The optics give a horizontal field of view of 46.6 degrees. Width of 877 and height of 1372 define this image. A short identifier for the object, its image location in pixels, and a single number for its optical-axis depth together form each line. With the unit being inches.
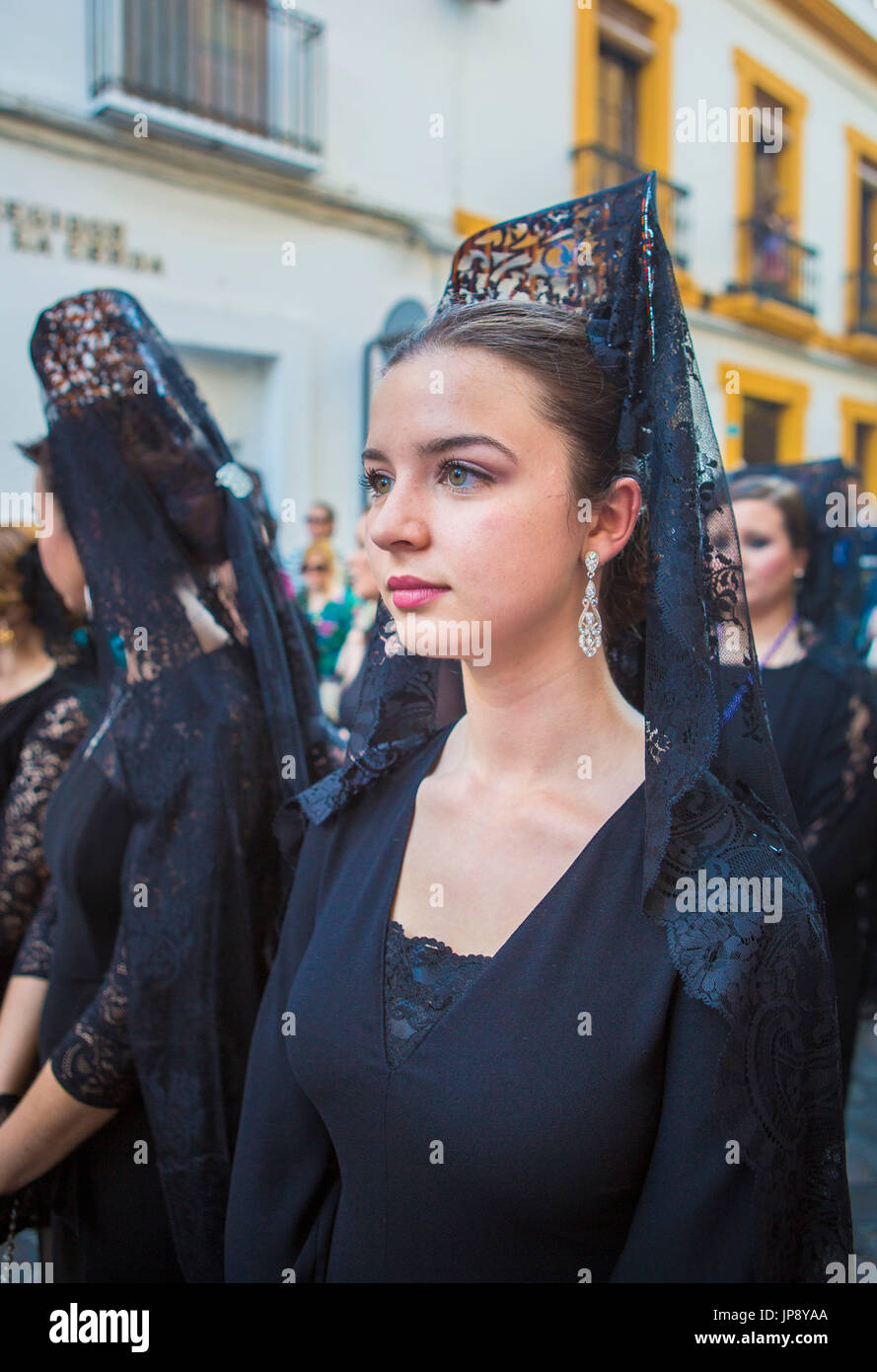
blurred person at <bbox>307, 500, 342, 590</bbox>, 235.8
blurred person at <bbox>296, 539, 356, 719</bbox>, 184.7
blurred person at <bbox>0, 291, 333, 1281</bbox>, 64.2
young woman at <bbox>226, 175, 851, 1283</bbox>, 40.4
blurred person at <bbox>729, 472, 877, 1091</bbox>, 101.3
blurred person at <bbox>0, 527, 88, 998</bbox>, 83.6
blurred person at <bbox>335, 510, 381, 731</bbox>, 138.3
